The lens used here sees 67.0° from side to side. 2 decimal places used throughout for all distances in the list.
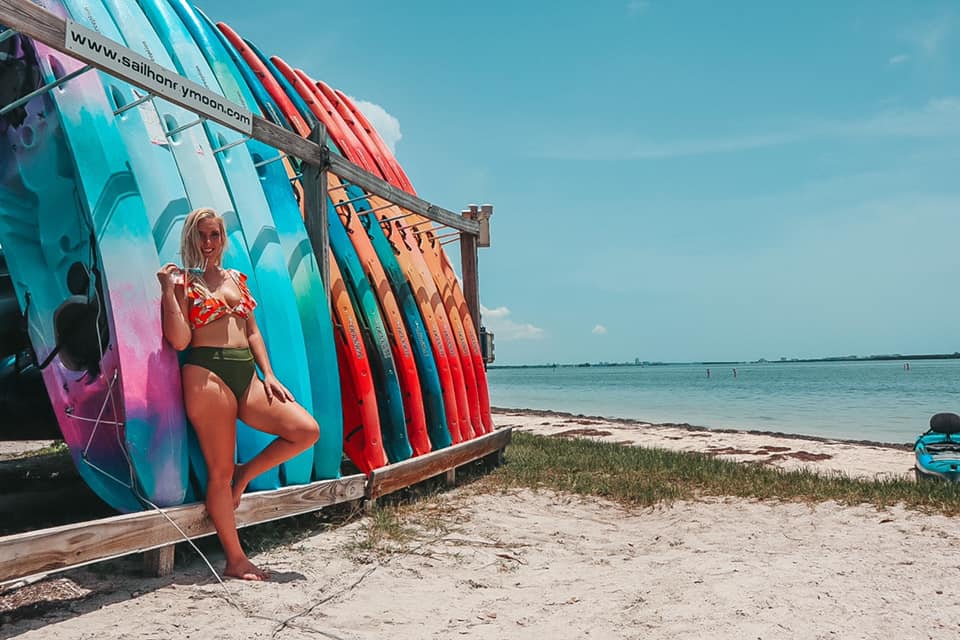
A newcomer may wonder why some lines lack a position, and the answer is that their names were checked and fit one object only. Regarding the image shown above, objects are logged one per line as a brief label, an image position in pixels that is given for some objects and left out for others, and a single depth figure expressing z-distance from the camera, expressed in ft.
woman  10.75
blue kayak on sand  21.98
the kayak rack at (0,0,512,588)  9.08
